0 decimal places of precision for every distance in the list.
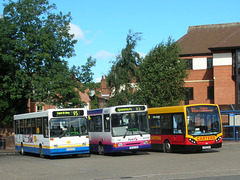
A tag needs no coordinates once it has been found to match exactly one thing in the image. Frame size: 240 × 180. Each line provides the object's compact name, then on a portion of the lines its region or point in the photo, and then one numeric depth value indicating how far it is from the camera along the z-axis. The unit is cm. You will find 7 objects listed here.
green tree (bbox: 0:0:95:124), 3681
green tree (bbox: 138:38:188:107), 4069
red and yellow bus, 2280
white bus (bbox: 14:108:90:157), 2186
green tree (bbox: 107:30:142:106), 4047
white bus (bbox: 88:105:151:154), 2255
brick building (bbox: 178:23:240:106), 4336
